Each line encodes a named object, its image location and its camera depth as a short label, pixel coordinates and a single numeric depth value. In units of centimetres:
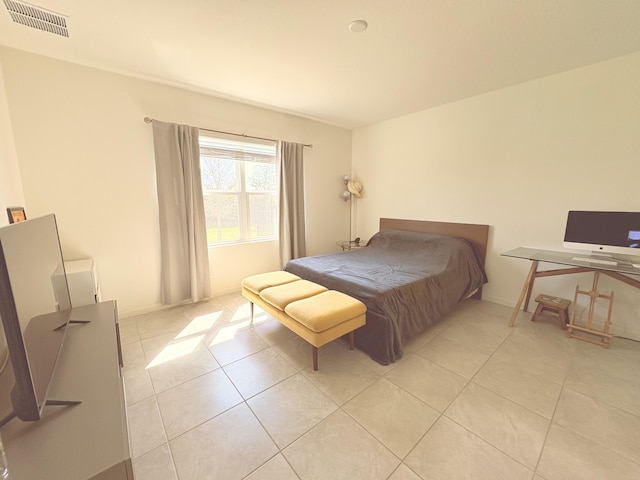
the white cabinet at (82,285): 205
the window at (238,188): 316
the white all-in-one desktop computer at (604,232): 212
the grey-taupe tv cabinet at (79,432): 71
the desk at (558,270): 202
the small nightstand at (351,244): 429
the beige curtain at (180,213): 272
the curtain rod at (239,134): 259
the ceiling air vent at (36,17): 161
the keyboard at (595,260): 210
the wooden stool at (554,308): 244
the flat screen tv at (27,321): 74
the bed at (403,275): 202
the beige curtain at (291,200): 363
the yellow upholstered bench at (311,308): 184
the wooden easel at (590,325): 216
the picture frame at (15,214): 162
